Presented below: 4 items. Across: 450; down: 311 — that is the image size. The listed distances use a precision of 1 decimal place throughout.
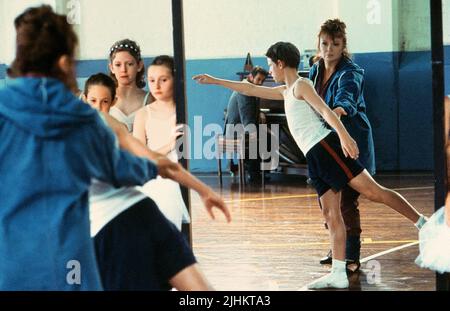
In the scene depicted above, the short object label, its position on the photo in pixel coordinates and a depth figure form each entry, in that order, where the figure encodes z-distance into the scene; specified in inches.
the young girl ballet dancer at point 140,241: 263.0
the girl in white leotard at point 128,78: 299.2
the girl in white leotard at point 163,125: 296.1
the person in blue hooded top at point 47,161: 244.0
